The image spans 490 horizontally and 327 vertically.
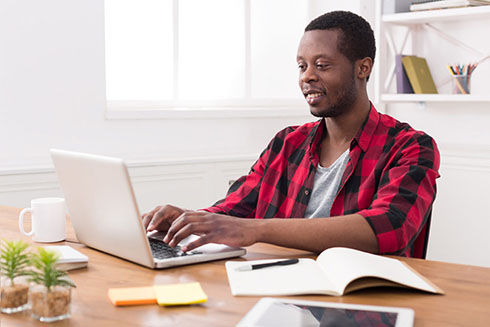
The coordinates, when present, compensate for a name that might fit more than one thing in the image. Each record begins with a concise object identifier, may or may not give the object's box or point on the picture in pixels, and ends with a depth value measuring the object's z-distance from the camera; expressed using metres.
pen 2.05
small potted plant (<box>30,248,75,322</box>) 1.76
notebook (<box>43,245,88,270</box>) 2.06
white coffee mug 2.32
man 2.22
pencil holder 4.11
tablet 1.75
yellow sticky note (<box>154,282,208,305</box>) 1.85
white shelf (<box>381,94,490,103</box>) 3.96
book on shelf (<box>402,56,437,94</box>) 4.34
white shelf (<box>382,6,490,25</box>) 3.94
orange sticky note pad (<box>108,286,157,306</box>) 1.85
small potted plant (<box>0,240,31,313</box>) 1.80
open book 1.91
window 4.07
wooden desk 1.78
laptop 2.02
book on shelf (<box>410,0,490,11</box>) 3.96
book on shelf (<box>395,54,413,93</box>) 4.38
